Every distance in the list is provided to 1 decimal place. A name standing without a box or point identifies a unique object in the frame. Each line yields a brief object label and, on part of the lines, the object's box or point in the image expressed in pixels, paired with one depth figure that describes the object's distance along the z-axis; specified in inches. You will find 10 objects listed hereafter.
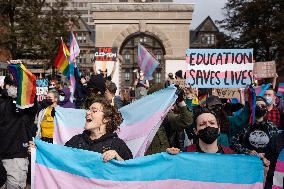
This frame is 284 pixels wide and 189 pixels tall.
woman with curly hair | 190.2
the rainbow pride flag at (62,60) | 477.4
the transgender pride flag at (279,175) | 181.0
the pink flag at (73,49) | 506.4
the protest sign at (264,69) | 525.3
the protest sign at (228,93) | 426.0
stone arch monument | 1224.8
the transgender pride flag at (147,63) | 606.5
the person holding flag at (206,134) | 180.5
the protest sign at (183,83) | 318.0
